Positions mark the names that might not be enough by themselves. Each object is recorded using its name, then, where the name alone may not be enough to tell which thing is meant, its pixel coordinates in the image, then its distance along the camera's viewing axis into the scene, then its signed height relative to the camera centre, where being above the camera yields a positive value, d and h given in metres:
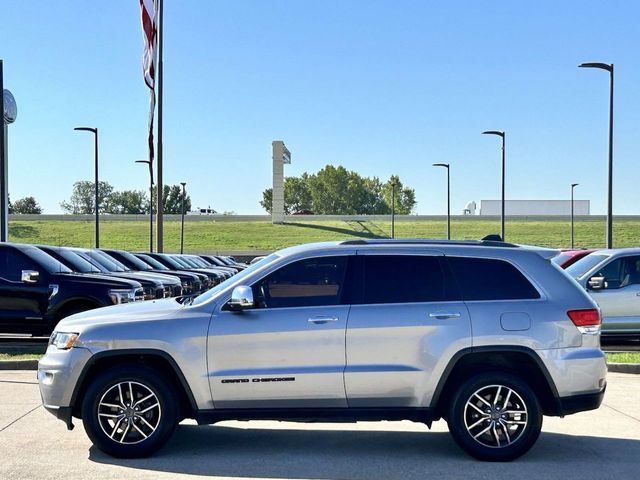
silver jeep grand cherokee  6.16 -1.10
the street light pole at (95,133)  38.03 +4.45
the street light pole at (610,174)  22.98 +1.54
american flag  24.95 +5.85
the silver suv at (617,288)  13.10 -1.09
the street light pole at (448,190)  52.03 +2.39
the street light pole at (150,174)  26.80 +1.70
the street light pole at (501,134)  36.91 +4.39
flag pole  27.11 +3.75
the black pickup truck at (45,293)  12.66 -1.21
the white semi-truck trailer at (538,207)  123.38 +2.83
